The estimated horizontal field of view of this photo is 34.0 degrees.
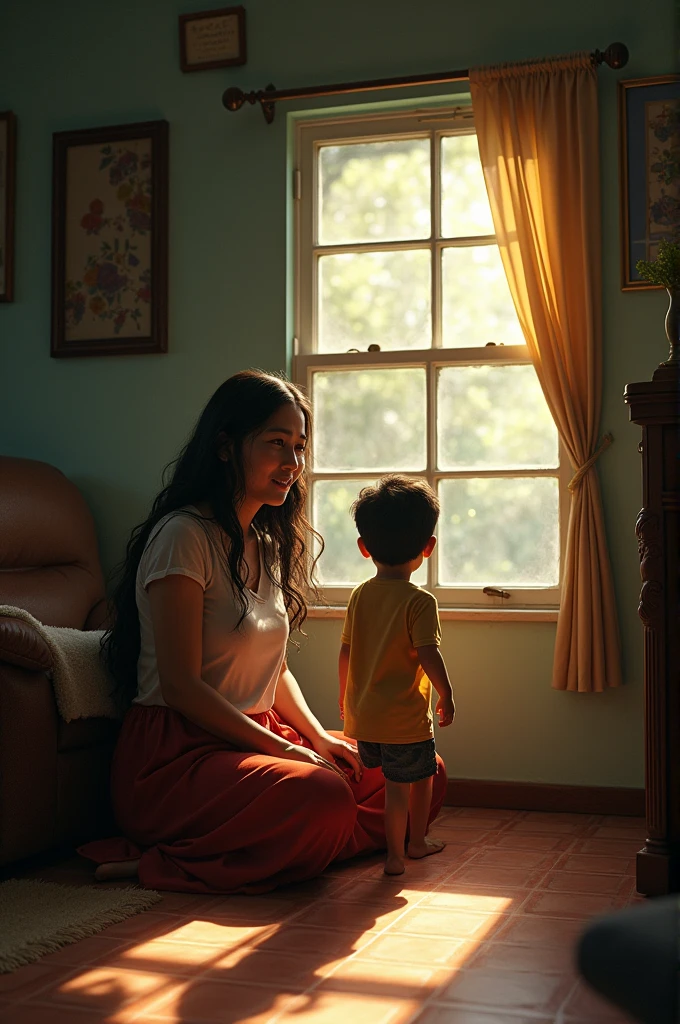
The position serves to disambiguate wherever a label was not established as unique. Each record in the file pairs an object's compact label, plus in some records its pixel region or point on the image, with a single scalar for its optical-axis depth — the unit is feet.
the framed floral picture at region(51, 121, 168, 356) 12.69
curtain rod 10.91
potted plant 8.64
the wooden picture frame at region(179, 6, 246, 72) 12.41
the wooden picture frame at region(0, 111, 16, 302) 13.29
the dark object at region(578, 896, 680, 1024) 2.25
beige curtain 10.97
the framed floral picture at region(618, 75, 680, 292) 11.10
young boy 8.70
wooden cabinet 7.93
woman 7.98
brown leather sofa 8.27
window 11.68
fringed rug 6.64
